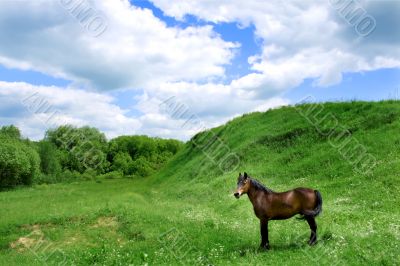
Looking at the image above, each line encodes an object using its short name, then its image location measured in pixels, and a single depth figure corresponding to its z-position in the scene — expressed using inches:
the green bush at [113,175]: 4645.9
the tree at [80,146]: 5206.7
